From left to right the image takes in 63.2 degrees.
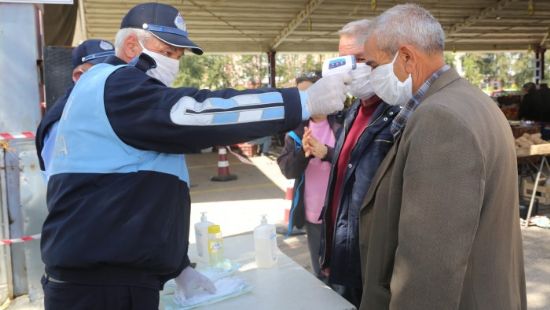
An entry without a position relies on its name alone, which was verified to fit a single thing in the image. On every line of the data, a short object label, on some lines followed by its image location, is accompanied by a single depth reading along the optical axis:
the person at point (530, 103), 10.80
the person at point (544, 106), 10.61
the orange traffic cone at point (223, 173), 9.13
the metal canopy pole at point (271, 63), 13.84
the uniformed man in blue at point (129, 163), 1.22
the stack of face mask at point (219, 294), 1.81
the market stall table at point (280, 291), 1.80
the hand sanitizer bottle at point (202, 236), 2.25
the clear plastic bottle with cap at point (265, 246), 2.19
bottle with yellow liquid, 2.23
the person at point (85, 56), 2.06
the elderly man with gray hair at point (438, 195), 1.11
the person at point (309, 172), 2.88
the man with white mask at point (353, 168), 1.83
